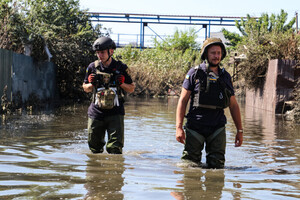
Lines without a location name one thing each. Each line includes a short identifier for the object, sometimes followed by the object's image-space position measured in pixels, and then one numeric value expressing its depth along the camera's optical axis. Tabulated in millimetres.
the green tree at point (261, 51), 19295
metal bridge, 47906
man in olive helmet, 6102
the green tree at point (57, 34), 17312
